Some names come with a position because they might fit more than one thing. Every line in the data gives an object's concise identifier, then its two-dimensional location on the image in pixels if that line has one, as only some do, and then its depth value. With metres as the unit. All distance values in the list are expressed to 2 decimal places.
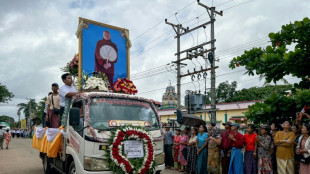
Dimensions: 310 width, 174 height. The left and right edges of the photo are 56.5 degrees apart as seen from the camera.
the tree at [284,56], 5.38
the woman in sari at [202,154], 8.81
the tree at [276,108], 5.44
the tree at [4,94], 42.26
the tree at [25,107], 85.66
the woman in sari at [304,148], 6.27
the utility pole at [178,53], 20.06
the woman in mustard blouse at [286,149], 6.76
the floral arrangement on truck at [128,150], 5.09
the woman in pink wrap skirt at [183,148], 10.12
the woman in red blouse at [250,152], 7.70
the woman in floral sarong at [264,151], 7.28
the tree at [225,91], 49.59
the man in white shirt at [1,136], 19.23
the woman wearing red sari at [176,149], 10.84
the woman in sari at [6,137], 20.75
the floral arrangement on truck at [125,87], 6.94
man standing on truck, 7.56
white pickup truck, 5.10
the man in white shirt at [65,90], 6.56
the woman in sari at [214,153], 8.19
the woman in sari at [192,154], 9.52
